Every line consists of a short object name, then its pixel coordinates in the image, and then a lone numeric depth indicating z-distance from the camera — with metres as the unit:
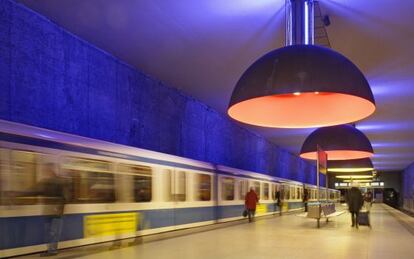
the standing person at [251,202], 23.34
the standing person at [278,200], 32.58
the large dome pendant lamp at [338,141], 16.03
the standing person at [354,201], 19.42
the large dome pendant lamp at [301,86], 7.58
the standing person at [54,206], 9.68
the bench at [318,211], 19.45
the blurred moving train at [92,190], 9.12
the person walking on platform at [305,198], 40.96
